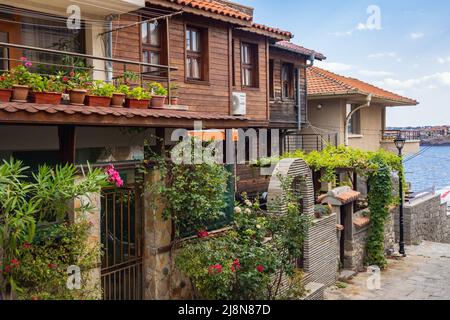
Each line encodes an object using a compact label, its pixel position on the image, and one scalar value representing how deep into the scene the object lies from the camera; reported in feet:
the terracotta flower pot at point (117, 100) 27.45
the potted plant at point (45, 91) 24.00
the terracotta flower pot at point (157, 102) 30.37
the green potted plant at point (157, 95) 30.40
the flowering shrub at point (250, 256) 25.98
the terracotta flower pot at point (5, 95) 22.88
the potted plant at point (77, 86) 25.70
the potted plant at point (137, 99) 28.48
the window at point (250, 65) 54.19
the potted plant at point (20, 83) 23.41
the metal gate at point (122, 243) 25.73
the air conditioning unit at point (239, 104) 48.67
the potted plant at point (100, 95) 26.32
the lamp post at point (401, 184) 54.29
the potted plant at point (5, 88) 22.91
